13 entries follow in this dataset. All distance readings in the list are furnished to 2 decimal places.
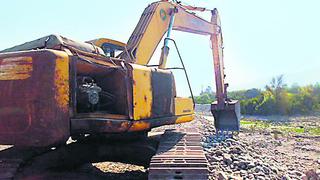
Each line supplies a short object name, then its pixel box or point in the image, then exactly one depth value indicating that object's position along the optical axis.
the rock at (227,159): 4.24
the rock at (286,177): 4.12
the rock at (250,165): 4.16
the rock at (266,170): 4.14
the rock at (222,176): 3.44
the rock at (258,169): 4.05
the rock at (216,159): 4.23
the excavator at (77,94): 2.52
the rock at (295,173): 4.57
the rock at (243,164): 4.15
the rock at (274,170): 4.34
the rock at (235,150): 5.01
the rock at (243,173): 3.89
